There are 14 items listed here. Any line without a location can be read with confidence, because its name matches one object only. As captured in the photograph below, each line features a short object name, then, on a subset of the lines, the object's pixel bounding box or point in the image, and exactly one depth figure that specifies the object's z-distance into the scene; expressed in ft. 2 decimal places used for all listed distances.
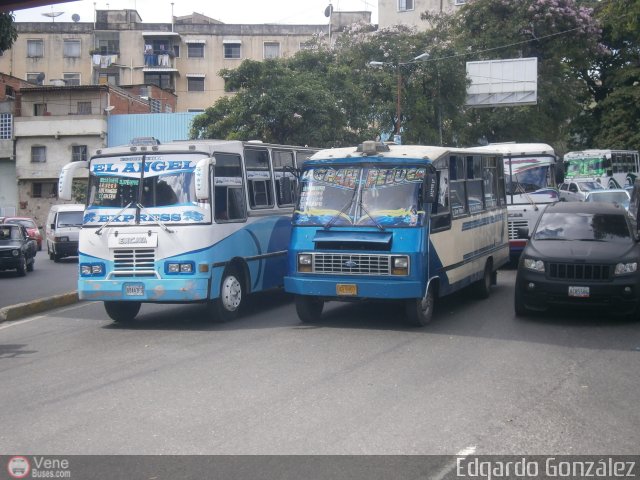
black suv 39.88
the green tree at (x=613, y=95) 156.76
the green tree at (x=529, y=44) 139.44
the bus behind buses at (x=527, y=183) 67.36
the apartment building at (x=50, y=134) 160.86
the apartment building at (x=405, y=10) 205.05
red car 110.87
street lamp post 116.16
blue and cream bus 39.14
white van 100.58
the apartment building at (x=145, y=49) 204.03
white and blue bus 40.91
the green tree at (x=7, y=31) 58.08
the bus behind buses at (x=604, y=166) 148.47
